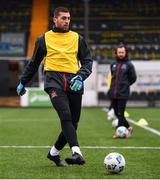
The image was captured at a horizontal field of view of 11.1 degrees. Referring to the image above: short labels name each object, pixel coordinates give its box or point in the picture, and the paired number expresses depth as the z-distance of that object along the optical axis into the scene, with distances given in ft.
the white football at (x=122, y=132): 57.26
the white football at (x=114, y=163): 33.06
